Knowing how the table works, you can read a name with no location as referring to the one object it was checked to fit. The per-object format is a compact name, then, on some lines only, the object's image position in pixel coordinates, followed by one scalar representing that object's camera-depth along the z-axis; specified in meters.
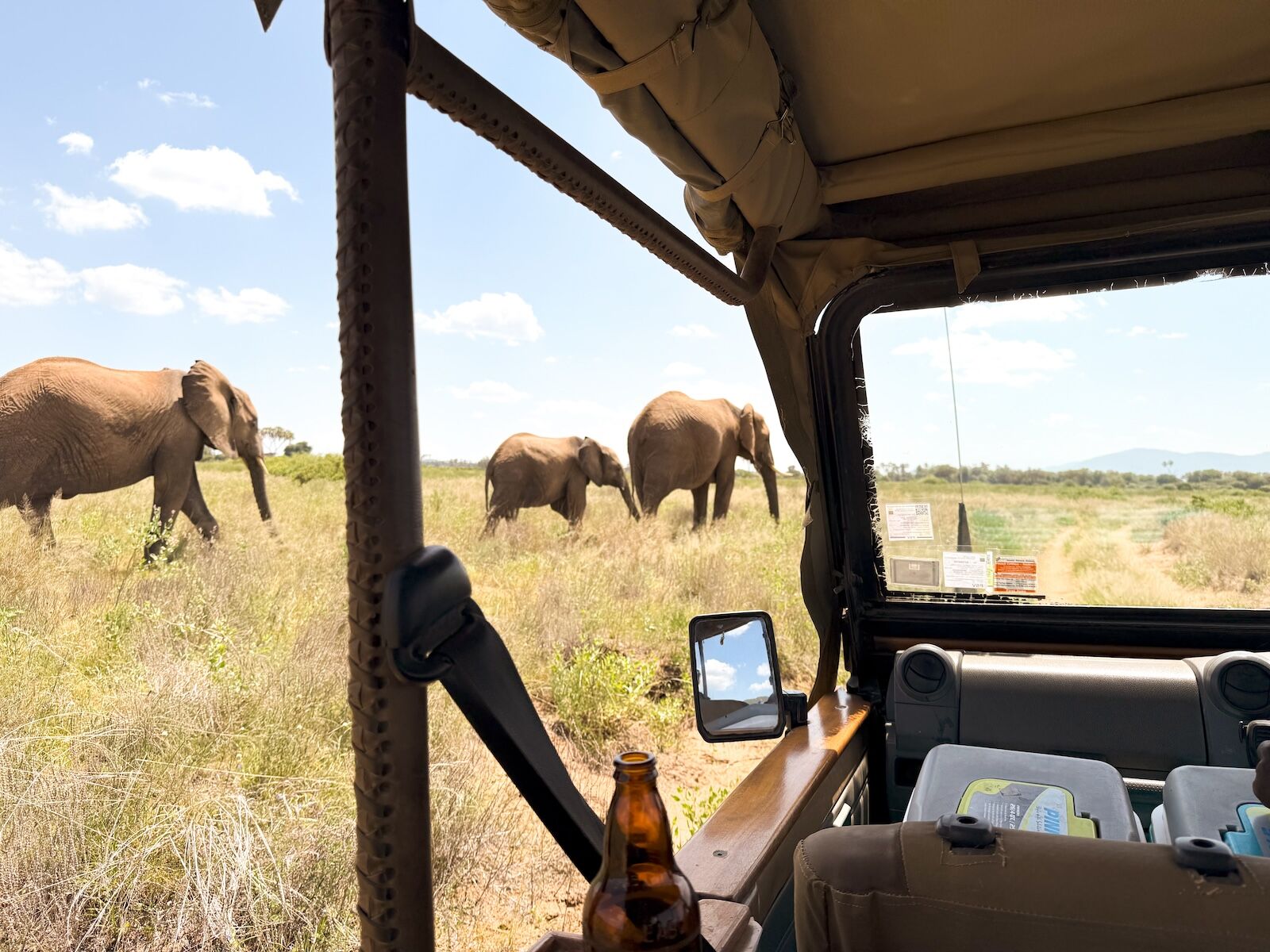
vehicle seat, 0.58
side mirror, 1.69
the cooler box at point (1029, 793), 1.20
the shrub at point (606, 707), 4.55
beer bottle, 0.62
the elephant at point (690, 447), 14.38
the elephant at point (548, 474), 13.84
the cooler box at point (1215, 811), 1.05
